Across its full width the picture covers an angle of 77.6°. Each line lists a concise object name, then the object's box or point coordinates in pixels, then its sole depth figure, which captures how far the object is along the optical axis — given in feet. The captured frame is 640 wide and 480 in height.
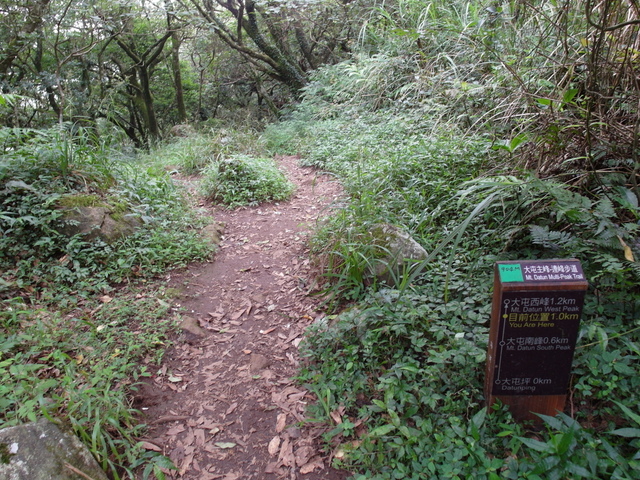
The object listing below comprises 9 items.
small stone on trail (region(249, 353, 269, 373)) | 9.59
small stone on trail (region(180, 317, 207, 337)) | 10.68
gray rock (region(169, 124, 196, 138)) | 32.96
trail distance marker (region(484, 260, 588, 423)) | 5.96
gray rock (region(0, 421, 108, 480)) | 6.17
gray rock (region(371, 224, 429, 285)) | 10.25
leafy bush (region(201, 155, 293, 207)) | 19.45
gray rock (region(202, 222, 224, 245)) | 15.33
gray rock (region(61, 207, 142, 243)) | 12.78
